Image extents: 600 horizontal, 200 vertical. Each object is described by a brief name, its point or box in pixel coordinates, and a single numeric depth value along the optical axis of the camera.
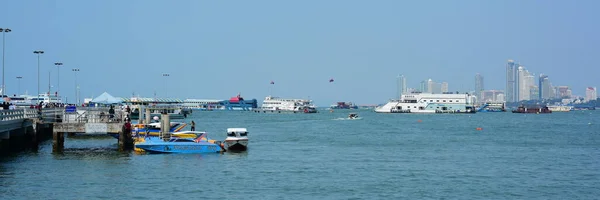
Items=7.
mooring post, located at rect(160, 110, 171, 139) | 58.38
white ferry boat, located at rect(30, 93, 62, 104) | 147.07
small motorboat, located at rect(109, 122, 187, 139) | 61.07
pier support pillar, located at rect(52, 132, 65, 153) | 51.53
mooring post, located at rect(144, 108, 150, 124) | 77.45
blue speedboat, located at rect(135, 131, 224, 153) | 51.28
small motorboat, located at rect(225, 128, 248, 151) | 54.09
